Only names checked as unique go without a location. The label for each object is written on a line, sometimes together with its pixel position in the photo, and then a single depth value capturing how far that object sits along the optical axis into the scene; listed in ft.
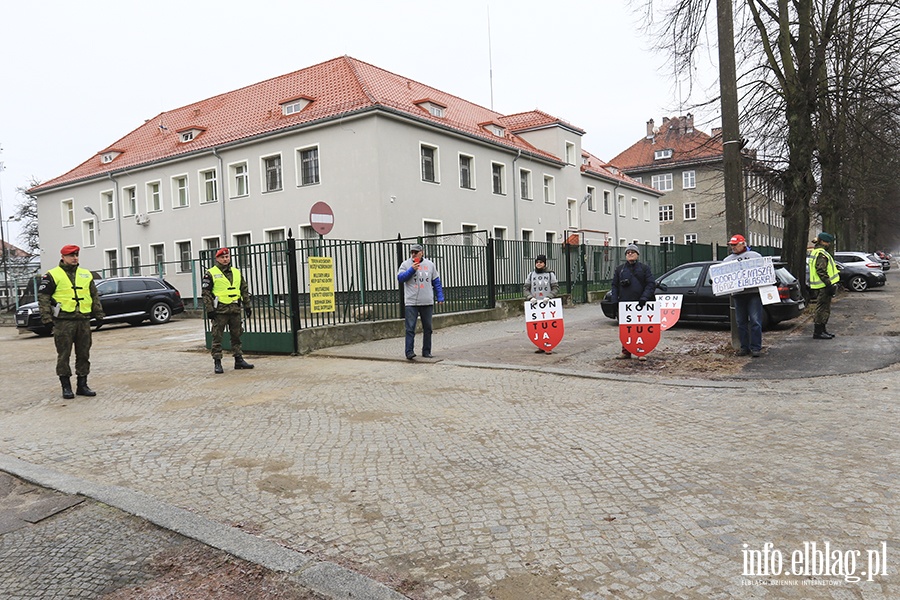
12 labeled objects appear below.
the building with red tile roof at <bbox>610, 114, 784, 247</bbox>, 184.65
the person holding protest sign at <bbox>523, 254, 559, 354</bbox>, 36.17
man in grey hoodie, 34.53
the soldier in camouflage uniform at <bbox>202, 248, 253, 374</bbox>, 33.14
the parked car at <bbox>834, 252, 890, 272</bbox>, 82.99
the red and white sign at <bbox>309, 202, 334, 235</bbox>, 38.86
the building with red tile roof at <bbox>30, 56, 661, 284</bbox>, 81.92
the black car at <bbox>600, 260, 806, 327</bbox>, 41.63
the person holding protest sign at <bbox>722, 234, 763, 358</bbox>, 31.86
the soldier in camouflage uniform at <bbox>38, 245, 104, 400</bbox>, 26.94
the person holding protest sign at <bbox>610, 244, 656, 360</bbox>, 32.24
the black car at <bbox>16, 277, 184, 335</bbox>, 63.67
